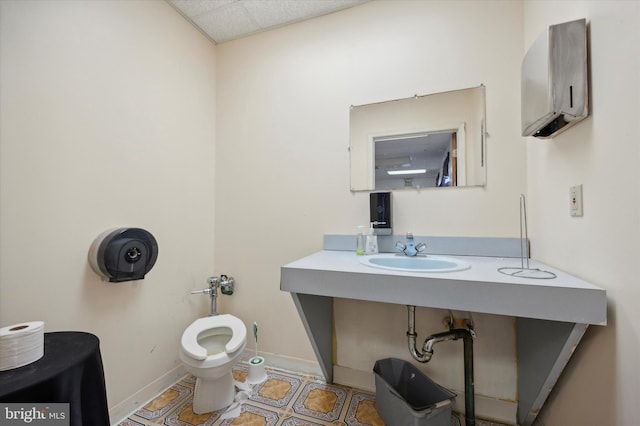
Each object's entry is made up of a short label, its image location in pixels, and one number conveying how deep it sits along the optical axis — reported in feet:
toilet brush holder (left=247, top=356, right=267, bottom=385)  5.67
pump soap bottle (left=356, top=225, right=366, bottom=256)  5.32
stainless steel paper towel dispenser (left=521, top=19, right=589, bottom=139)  3.04
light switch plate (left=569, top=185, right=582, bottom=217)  3.24
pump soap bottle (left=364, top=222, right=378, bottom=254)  5.28
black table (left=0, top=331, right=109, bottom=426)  2.55
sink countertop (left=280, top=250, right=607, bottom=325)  2.82
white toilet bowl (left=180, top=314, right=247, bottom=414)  4.48
